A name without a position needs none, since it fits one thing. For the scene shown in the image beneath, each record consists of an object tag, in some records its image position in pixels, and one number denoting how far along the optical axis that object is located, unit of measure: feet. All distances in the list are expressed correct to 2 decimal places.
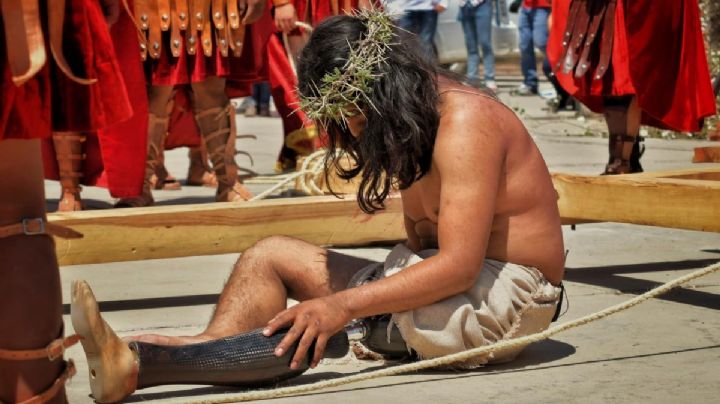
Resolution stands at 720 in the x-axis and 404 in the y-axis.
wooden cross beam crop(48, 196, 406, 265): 14.24
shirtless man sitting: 10.44
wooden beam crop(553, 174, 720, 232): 13.89
